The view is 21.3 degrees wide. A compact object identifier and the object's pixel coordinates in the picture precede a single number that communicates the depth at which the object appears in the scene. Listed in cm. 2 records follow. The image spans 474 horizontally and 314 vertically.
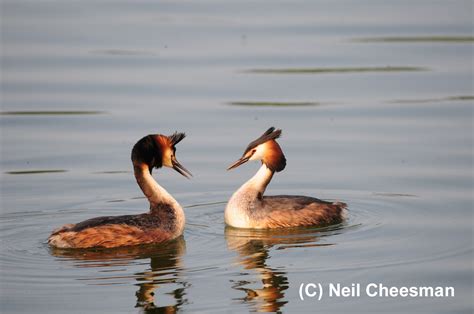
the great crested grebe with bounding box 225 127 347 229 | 1309
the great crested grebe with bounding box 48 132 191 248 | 1194
